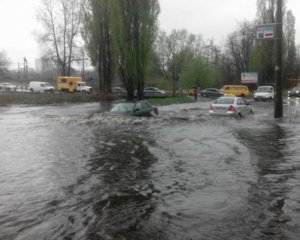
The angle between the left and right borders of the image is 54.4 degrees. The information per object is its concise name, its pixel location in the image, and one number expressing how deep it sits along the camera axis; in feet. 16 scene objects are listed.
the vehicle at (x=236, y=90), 132.07
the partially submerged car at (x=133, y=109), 49.36
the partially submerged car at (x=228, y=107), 51.66
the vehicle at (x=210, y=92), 136.93
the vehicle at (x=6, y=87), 141.31
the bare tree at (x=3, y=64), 195.60
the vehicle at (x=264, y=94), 110.50
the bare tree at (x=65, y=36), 142.59
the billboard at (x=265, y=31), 49.44
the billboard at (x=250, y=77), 148.11
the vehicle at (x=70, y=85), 134.89
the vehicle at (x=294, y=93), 136.30
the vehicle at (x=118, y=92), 120.00
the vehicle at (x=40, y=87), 132.72
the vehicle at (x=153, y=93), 124.83
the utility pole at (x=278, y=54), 48.96
